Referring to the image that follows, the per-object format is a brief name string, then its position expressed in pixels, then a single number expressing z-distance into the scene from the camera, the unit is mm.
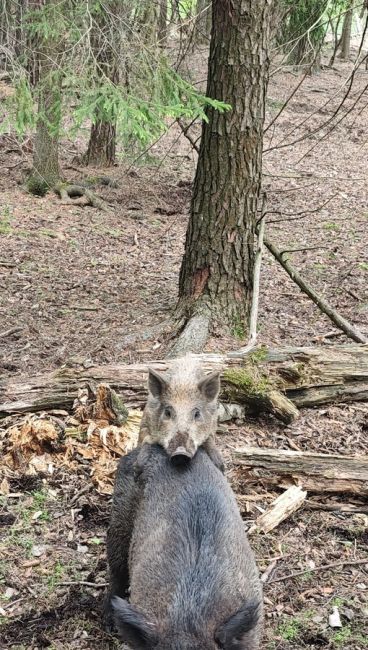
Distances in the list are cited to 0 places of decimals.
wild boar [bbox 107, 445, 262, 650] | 2732
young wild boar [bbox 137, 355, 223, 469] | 4531
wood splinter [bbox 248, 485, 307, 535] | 4980
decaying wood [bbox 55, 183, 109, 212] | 13898
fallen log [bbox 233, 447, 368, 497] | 5320
